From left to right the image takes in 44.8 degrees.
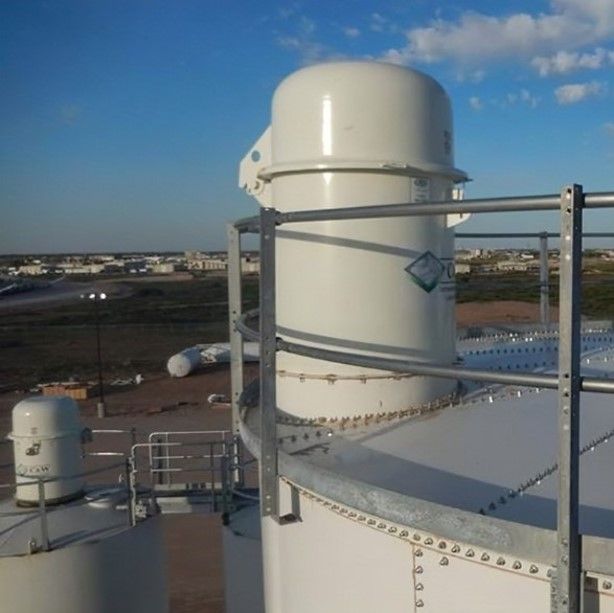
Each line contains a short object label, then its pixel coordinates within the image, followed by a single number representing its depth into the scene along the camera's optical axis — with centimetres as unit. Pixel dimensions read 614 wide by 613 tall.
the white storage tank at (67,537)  555
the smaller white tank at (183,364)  2773
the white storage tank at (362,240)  380
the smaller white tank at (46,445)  628
